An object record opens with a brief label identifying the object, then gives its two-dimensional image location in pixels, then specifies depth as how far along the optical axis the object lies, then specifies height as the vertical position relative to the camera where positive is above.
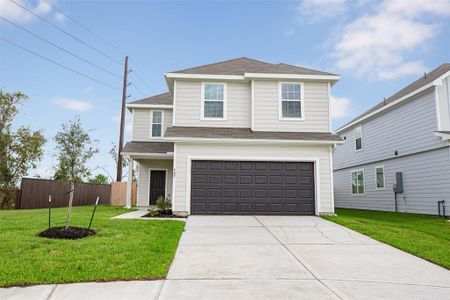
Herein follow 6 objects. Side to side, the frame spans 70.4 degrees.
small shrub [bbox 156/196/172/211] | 11.78 -0.53
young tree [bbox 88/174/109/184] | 30.84 +0.98
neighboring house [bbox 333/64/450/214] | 12.73 +2.05
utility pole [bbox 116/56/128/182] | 18.69 +4.11
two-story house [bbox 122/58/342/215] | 11.55 +1.83
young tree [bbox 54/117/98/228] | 14.71 +1.99
